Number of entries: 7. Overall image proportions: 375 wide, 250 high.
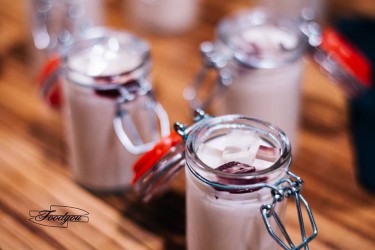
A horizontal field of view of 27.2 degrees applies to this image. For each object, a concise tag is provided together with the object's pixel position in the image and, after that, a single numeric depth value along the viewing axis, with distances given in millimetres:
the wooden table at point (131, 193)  399
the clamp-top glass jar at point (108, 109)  412
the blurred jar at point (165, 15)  565
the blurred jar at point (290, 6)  565
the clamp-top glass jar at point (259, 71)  431
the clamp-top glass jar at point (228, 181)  343
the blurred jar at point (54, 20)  504
